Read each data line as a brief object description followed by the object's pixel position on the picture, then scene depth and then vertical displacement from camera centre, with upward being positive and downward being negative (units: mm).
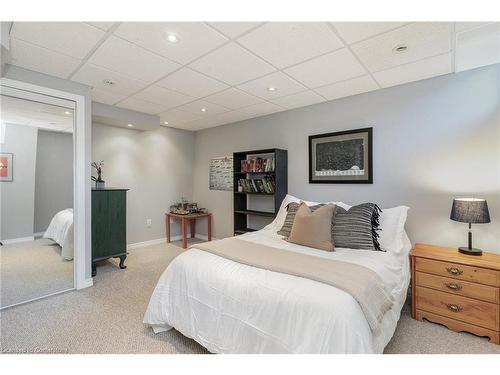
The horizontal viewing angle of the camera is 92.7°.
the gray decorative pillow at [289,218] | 2584 -342
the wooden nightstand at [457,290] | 1834 -853
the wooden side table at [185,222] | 4406 -690
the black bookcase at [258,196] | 3504 -141
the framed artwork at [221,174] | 4516 +280
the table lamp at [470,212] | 1969 -214
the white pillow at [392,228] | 2167 -395
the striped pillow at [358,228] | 2154 -379
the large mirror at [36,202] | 2385 -150
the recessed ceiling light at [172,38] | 1759 +1129
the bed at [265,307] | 1204 -723
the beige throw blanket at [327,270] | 1330 -540
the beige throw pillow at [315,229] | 2172 -389
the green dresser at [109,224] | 3176 -502
